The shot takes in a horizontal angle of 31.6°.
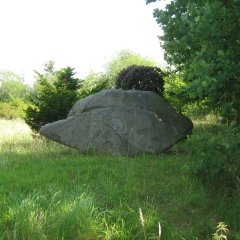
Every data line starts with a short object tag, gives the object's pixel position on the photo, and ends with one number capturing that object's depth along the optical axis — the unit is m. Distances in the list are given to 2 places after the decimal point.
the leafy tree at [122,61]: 43.84
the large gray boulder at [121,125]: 8.34
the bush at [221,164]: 5.55
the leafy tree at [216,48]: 4.84
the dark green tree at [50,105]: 11.39
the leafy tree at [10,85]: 62.82
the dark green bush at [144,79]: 14.13
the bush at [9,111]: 26.06
